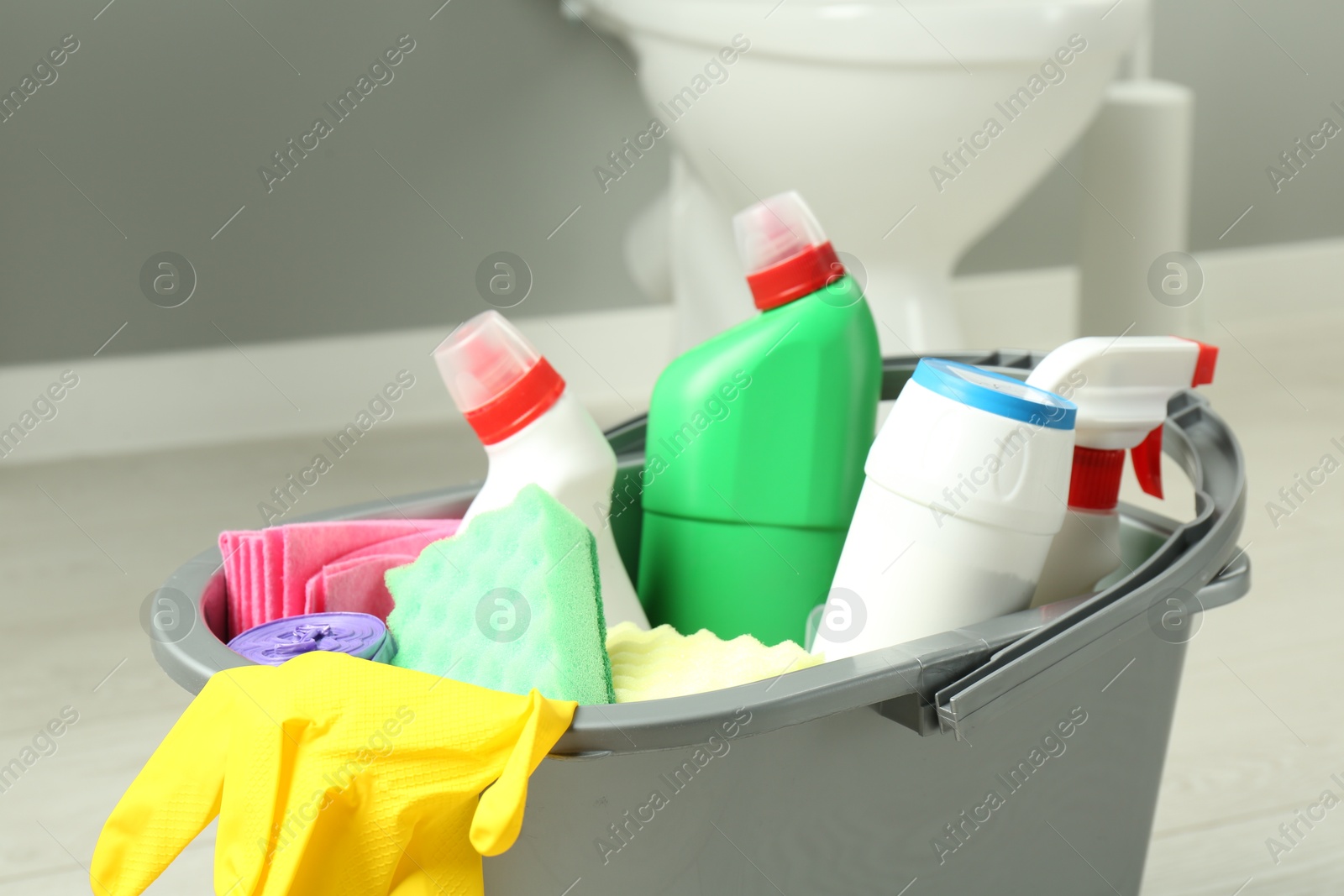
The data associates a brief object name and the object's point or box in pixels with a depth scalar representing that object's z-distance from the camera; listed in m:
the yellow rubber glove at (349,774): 1.63
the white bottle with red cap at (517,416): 1.78
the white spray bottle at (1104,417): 1.75
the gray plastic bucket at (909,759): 1.65
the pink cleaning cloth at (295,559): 1.76
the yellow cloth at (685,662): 1.72
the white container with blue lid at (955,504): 1.71
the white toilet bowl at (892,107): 2.28
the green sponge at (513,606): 1.69
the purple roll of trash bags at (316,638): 1.71
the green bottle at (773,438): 1.81
